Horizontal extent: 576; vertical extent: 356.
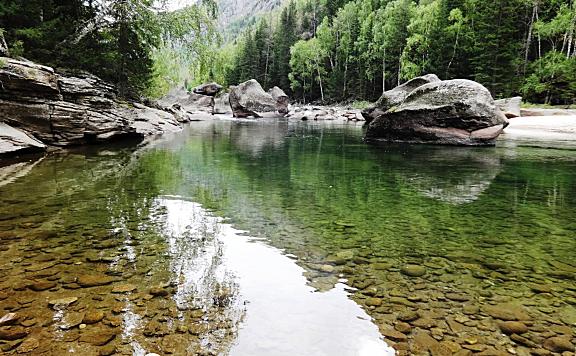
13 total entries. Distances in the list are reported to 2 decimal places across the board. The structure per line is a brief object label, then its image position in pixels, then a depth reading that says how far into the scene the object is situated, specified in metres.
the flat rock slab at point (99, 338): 2.87
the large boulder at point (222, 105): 65.88
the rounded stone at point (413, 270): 4.26
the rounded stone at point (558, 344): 2.92
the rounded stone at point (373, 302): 3.60
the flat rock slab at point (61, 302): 3.37
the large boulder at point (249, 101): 53.56
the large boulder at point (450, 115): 17.34
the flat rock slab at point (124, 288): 3.69
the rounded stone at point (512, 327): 3.18
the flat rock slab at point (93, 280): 3.81
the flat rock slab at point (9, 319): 3.04
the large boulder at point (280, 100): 57.59
